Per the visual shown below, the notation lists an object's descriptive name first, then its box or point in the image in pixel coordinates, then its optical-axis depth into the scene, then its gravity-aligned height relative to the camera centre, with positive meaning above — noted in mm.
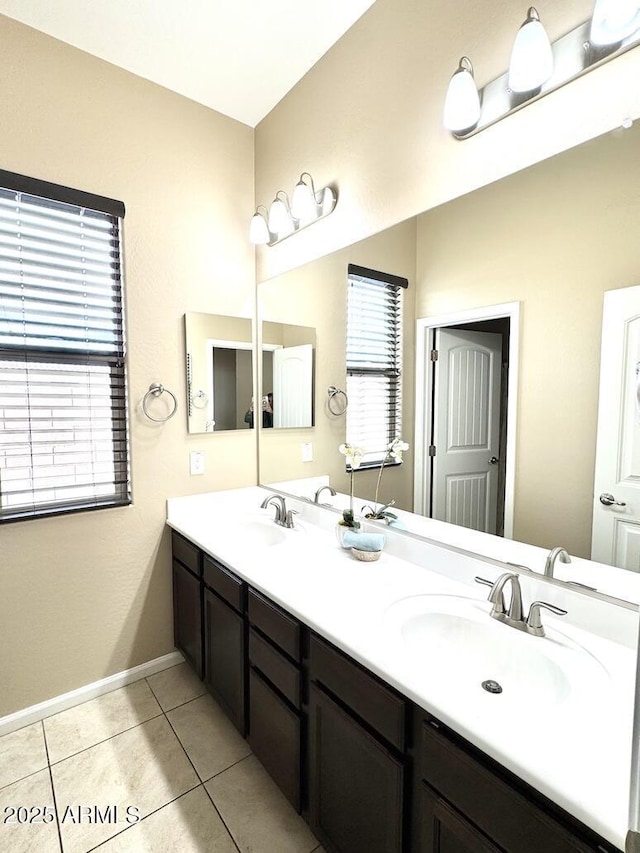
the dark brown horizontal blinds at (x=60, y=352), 1733 +189
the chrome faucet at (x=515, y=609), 1074 -557
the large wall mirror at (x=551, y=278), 1049 +342
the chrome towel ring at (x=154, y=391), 2064 +25
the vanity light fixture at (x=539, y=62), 976 +861
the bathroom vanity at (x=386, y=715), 723 -697
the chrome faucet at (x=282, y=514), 2053 -575
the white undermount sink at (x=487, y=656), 923 -632
